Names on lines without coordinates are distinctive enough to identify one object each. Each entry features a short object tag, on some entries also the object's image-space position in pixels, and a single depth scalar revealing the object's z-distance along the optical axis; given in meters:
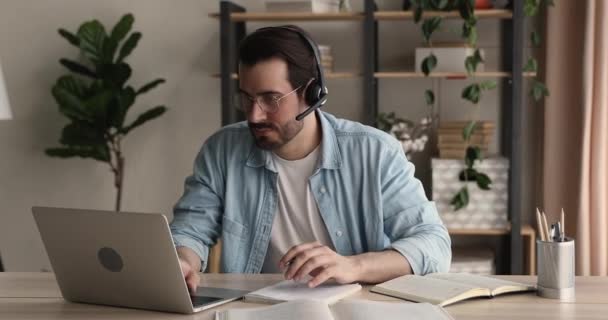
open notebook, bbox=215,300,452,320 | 2.46
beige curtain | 4.26
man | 3.04
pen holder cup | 2.60
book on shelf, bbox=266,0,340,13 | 4.33
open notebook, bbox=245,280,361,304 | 2.61
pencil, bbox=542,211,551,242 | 2.62
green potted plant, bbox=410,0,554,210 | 4.21
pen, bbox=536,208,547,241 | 2.62
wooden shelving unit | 4.24
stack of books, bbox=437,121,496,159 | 4.34
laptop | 2.51
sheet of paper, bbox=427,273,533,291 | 2.66
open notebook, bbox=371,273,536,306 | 2.60
